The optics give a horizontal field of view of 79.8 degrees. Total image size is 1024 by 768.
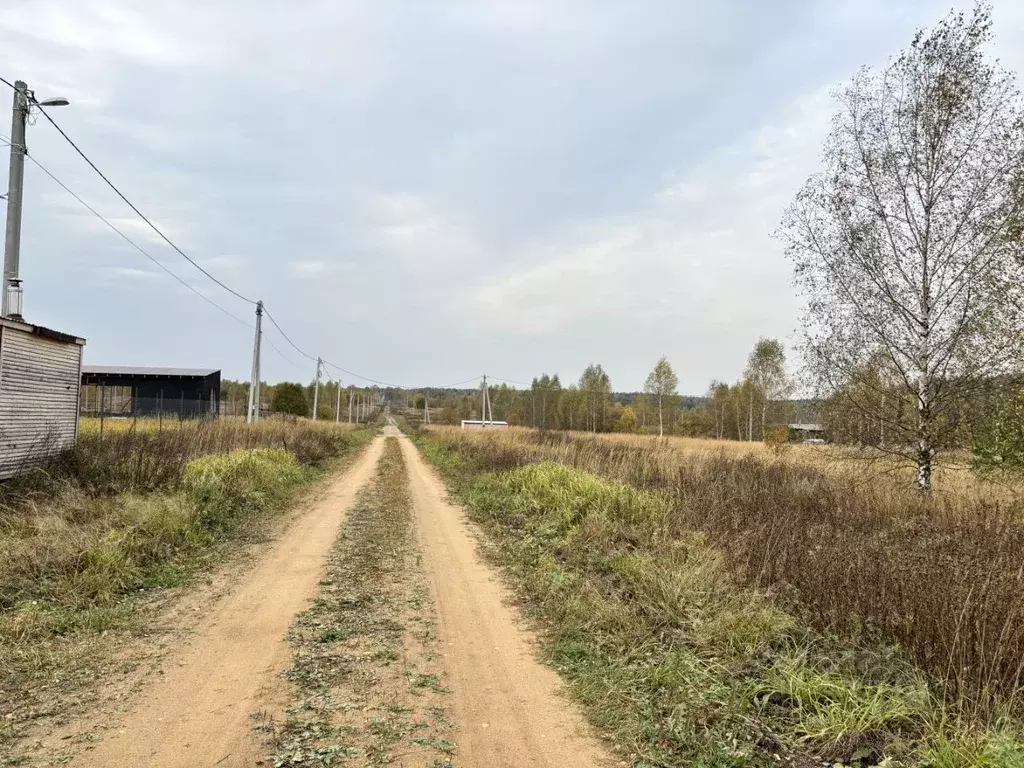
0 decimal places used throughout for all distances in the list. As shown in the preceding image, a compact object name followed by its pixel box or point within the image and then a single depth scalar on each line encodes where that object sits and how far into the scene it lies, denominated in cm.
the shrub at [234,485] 1043
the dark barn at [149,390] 4016
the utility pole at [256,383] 2730
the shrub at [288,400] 5850
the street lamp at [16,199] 1046
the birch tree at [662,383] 6156
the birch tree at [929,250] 1054
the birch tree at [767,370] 4966
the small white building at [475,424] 5628
